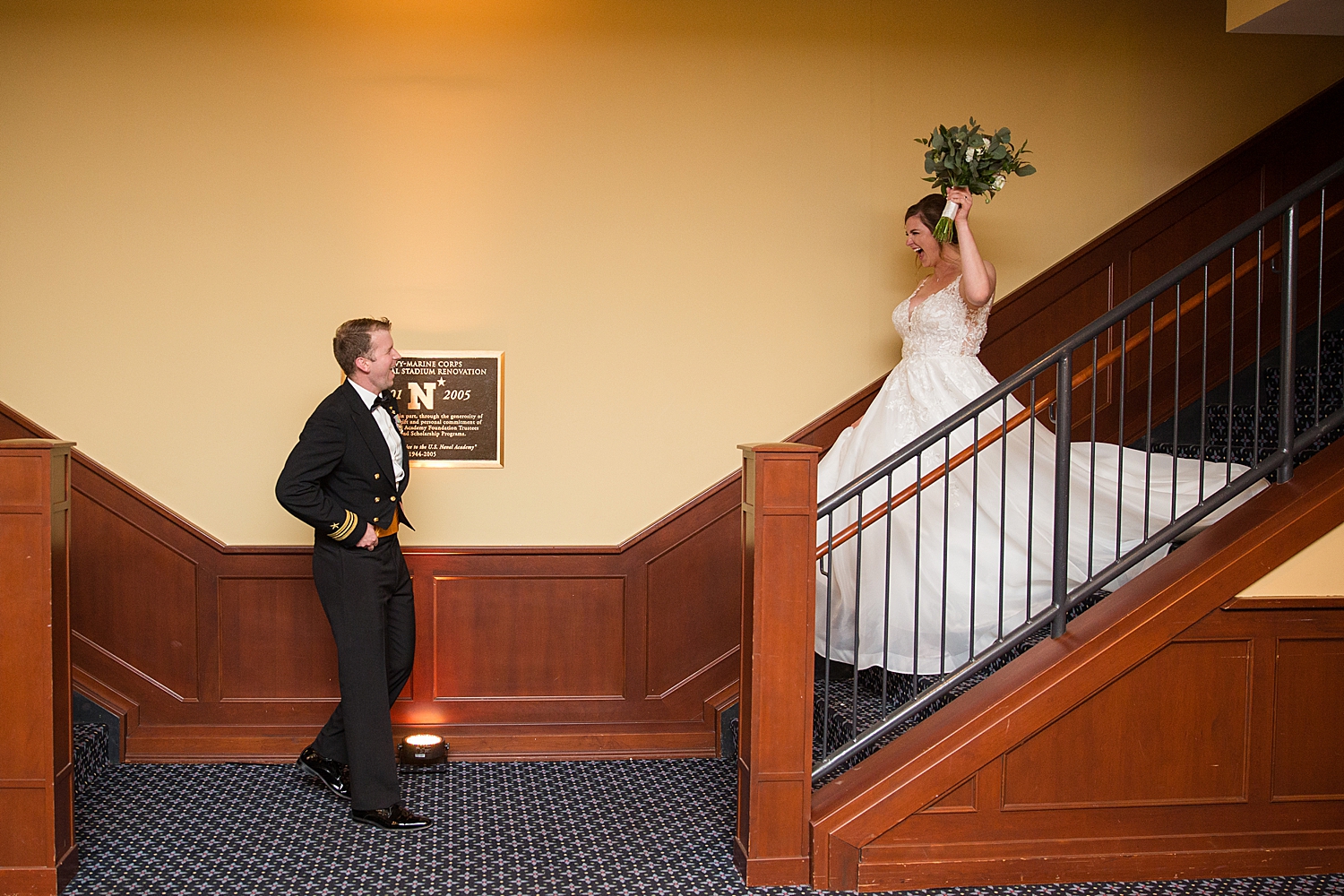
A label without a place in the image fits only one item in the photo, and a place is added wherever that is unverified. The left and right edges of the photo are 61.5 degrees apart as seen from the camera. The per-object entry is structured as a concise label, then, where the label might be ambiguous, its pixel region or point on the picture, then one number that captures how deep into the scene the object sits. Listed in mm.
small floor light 4609
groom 3973
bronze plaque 4934
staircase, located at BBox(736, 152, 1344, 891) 3477
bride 4113
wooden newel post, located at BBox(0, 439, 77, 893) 3322
